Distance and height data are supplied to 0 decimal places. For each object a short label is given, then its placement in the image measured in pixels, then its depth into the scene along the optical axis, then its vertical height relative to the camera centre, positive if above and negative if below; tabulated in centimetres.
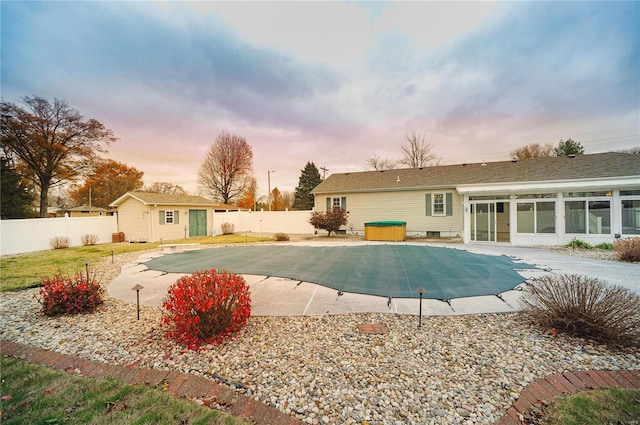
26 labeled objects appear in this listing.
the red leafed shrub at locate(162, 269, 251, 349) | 330 -127
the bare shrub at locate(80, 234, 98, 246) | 1537 -140
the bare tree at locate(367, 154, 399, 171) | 3444 +645
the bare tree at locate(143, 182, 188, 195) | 3797 +416
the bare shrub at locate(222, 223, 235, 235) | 2217 -133
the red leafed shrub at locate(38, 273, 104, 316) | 437 -142
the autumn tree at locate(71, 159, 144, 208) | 3102 +379
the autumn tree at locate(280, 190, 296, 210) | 4072 +236
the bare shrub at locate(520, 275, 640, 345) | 318 -139
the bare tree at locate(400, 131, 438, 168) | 2811 +657
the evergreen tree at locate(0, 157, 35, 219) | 1576 +145
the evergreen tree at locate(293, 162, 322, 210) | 3594 +419
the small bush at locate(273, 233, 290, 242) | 1593 -159
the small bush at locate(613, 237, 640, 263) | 814 -143
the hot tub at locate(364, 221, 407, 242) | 1498 -121
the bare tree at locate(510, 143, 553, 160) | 2825 +638
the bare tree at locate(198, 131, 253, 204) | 3053 +563
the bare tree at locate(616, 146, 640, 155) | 2324 +522
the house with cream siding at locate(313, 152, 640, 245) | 1145 +52
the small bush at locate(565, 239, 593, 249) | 1091 -162
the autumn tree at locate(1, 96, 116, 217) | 1862 +613
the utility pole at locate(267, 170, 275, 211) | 3228 +442
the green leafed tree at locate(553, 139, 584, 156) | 2528 +594
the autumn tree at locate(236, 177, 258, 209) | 3382 +226
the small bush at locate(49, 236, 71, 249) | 1384 -140
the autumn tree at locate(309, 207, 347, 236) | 1689 -54
